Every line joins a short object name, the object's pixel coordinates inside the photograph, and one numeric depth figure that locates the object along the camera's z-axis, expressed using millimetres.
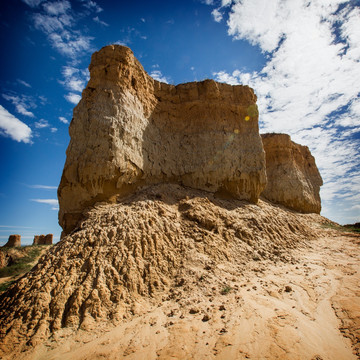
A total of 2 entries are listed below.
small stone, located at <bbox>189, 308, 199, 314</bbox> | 4008
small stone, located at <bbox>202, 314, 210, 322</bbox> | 3750
